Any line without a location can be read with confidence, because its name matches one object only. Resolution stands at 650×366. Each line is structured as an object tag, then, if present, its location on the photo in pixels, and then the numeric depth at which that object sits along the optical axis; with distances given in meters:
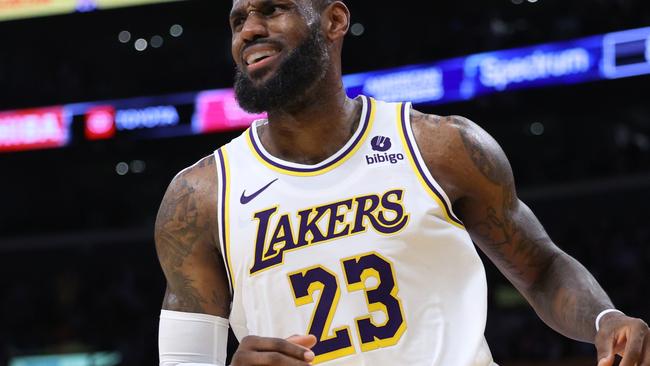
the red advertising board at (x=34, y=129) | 12.70
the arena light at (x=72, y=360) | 12.51
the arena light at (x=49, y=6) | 11.48
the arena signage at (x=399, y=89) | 10.69
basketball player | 2.75
